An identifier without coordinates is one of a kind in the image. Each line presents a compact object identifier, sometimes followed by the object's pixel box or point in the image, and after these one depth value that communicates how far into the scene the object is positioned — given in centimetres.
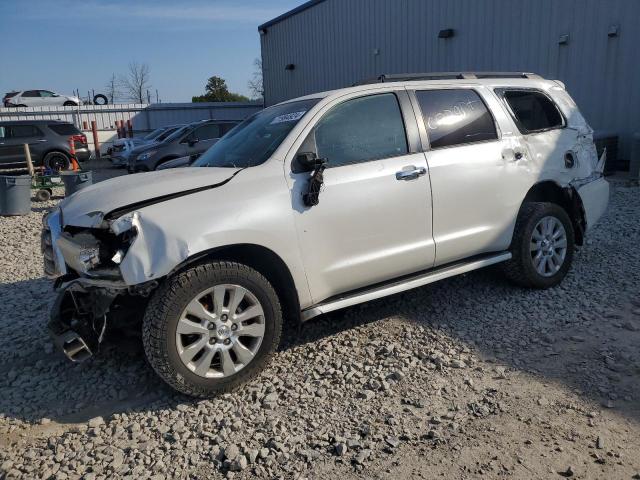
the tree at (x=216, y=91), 4619
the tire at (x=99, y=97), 3316
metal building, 1059
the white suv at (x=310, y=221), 315
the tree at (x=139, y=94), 4744
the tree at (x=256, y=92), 4725
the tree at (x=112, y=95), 4481
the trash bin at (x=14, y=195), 966
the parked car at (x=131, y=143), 1823
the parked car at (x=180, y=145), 1370
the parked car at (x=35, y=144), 1642
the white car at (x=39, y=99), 2876
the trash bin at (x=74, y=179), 1041
